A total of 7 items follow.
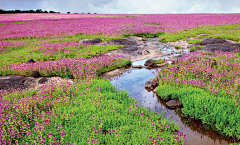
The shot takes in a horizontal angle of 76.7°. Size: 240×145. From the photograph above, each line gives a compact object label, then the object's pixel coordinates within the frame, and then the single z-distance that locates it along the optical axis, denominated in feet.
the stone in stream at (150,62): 35.68
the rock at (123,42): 57.57
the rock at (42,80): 27.15
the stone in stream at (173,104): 19.77
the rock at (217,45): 41.26
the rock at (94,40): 60.08
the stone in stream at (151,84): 25.46
